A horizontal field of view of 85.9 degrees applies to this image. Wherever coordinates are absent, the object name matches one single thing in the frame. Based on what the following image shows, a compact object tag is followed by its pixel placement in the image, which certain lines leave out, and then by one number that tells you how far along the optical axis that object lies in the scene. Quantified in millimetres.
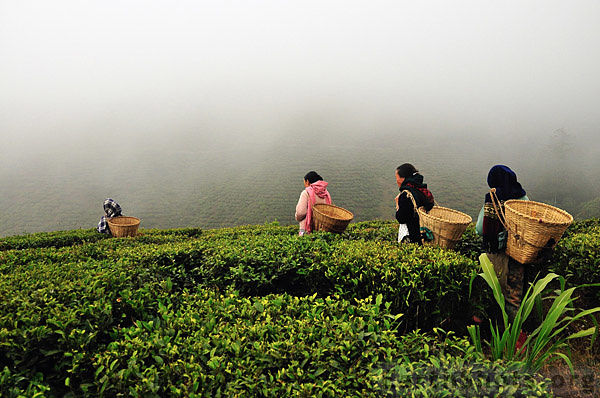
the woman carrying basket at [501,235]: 3582
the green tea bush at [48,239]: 7953
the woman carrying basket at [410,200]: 4199
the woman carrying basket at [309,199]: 5477
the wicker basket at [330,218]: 5039
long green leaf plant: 2090
